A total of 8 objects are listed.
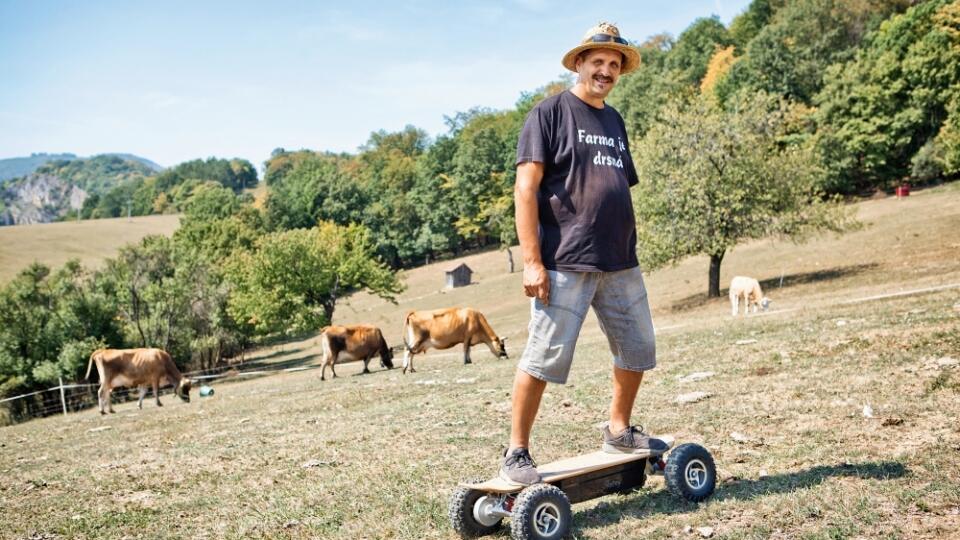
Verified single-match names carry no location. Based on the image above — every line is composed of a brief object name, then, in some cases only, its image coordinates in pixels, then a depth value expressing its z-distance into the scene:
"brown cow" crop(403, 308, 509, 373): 21.55
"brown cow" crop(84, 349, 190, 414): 21.38
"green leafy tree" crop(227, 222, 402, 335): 43.91
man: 4.55
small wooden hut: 74.88
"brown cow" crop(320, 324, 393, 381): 24.33
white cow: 25.53
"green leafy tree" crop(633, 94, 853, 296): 31.75
